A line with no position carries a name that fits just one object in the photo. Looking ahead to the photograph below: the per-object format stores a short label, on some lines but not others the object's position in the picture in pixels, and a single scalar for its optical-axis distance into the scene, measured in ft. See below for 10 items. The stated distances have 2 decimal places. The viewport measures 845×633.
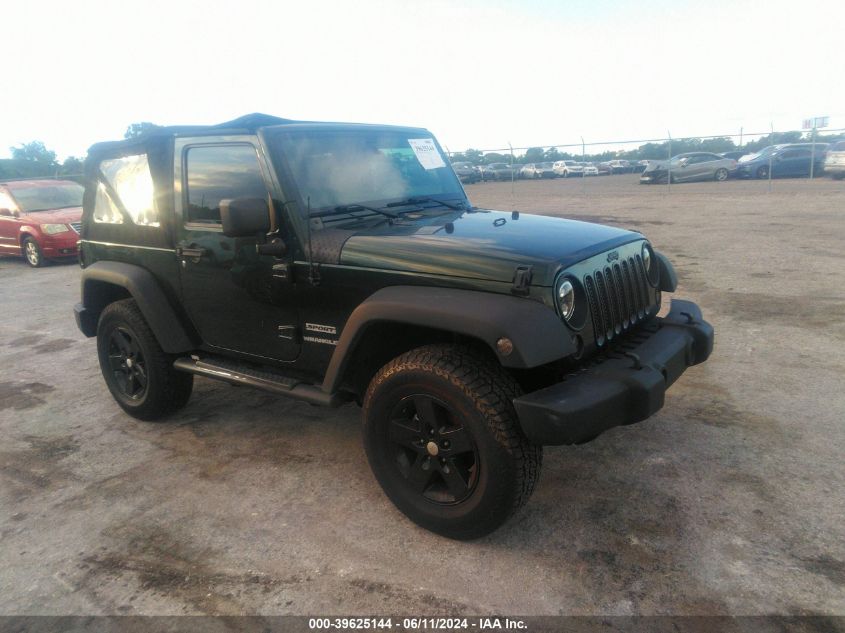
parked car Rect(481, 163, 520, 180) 116.88
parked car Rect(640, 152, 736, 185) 82.58
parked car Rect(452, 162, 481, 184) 107.86
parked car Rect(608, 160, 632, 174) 126.62
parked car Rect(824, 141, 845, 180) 65.92
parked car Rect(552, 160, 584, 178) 119.75
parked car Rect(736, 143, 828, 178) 72.54
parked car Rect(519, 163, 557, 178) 120.57
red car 38.60
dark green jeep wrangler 8.75
